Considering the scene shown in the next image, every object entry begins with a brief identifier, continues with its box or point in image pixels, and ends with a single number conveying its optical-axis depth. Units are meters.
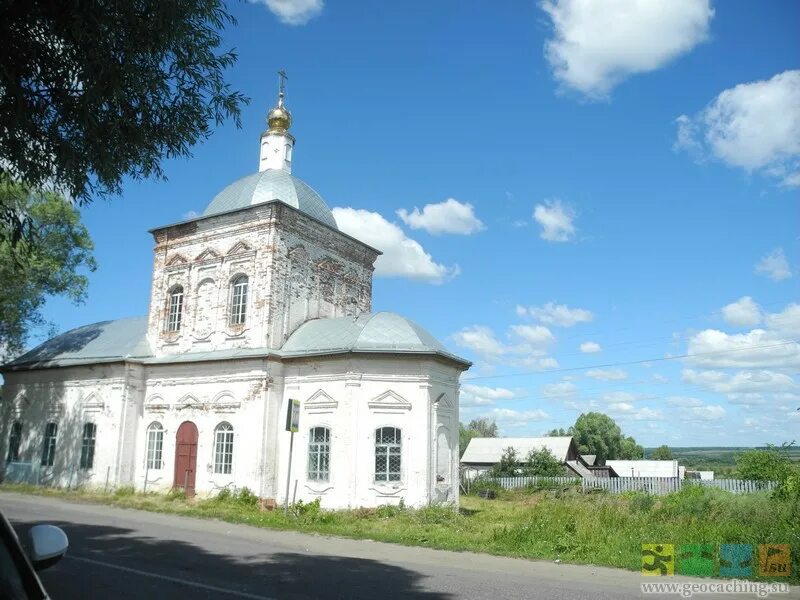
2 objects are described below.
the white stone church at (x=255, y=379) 18.53
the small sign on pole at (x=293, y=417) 17.03
